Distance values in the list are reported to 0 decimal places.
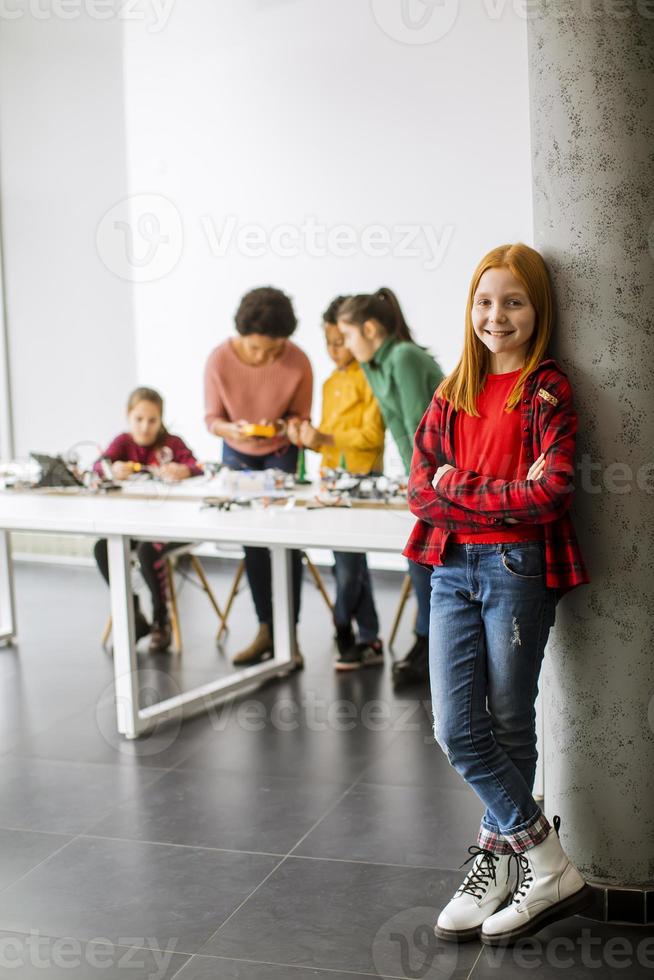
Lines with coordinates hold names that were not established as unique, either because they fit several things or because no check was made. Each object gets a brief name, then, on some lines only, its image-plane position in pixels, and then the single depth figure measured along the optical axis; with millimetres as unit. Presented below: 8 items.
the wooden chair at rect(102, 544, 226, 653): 4824
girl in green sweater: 3906
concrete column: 2283
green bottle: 4527
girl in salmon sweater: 4543
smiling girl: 2320
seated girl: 4770
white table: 3395
